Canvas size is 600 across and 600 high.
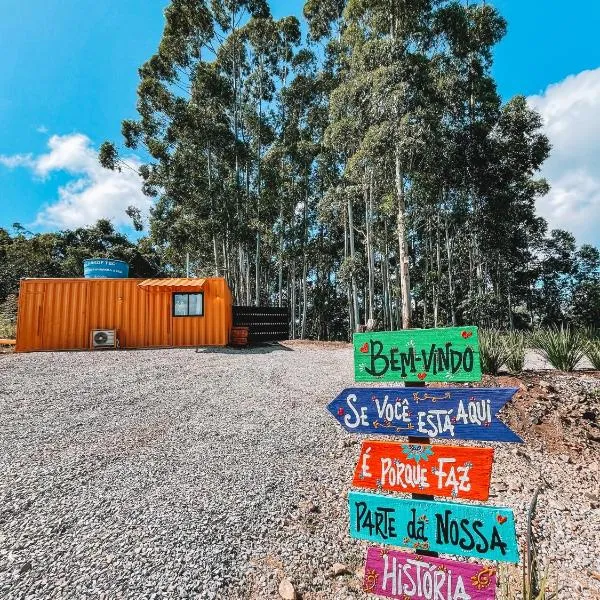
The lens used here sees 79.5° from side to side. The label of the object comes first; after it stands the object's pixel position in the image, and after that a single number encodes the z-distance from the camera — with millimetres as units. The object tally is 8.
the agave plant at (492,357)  5285
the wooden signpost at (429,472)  1617
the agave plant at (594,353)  5562
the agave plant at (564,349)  5629
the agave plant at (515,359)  5414
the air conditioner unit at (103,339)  11094
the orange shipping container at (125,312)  11117
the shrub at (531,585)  1662
